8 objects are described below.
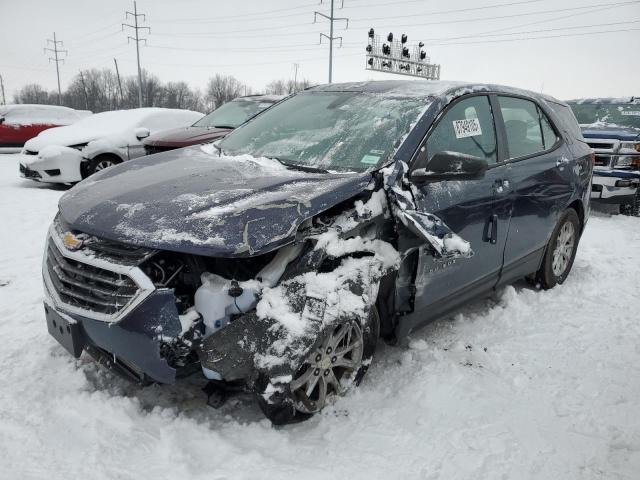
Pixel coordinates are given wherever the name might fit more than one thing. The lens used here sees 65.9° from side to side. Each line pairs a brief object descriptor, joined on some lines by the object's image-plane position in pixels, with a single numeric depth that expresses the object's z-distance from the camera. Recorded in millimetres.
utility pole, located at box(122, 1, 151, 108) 41188
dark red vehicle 6820
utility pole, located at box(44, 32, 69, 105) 58228
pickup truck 7637
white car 7906
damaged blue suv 2102
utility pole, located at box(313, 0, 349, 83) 29309
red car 13961
